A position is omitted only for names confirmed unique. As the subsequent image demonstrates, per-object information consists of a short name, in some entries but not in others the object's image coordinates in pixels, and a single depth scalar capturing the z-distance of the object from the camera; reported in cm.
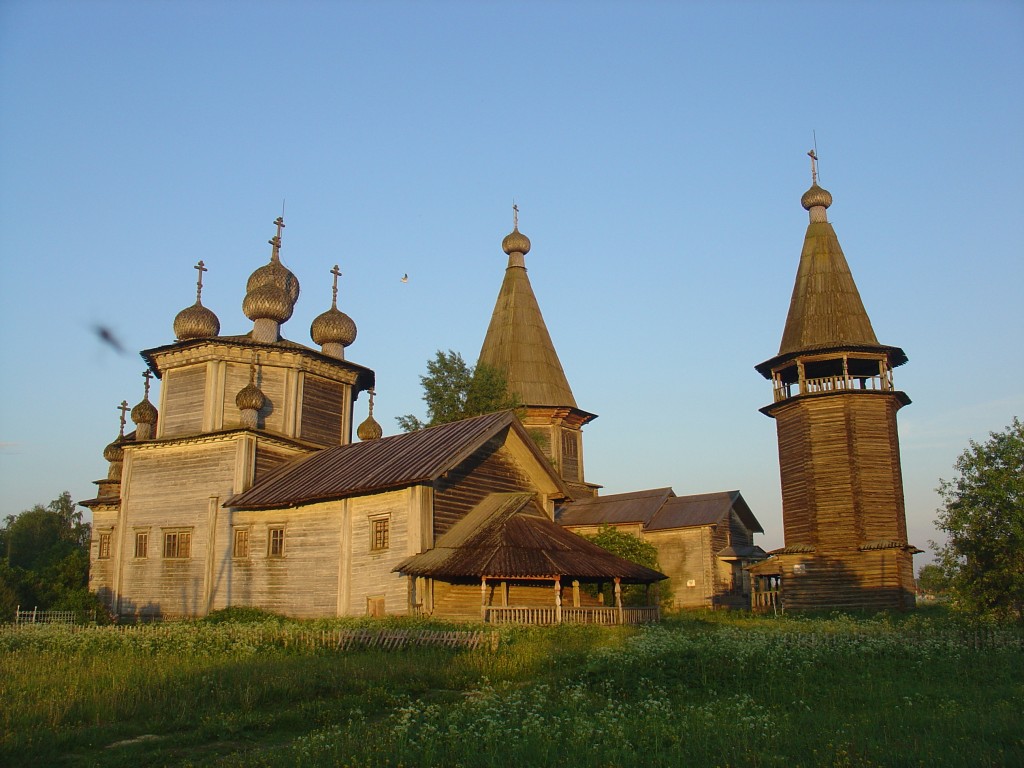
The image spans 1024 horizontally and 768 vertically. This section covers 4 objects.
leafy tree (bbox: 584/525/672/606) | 3541
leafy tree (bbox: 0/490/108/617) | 3350
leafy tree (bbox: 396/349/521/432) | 3928
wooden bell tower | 3256
